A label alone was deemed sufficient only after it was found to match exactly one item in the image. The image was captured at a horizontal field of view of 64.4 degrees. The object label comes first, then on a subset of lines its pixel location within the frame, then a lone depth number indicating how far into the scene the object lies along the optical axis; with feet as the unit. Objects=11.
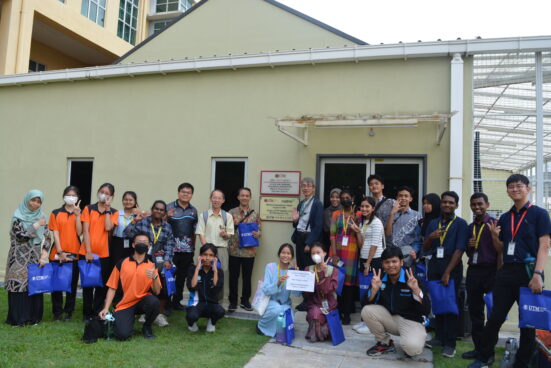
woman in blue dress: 17.75
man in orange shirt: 17.04
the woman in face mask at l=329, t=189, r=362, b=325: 18.69
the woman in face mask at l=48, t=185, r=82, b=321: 18.99
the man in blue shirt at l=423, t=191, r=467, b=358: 15.96
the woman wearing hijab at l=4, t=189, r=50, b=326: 17.93
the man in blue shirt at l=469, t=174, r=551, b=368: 13.62
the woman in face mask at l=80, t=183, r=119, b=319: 19.20
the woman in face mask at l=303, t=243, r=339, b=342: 17.19
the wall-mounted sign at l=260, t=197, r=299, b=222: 22.85
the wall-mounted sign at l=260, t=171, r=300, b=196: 22.91
